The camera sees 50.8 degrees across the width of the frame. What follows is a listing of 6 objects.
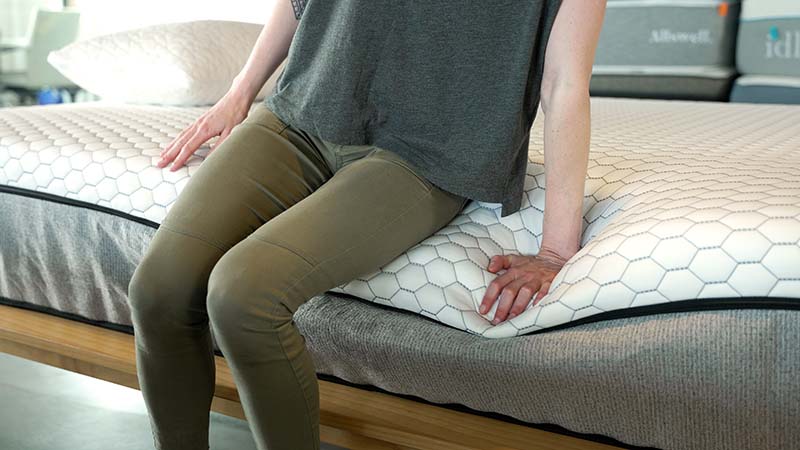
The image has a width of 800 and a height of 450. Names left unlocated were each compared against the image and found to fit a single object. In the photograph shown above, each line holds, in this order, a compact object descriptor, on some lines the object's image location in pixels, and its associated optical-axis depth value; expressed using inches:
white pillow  75.3
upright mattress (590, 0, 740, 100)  102.9
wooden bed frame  37.7
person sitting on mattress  33.9
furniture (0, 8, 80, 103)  153.1
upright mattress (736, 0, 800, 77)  97.5
